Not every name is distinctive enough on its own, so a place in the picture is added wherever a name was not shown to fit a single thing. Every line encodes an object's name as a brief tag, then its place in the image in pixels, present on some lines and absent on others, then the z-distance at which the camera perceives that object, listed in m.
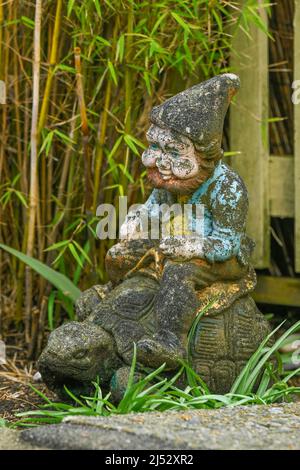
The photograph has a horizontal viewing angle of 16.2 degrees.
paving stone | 2.87
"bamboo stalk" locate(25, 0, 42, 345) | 4.51
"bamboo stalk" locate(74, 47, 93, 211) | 4.47
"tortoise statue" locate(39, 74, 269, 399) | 3.71
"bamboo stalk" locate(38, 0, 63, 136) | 4.60
